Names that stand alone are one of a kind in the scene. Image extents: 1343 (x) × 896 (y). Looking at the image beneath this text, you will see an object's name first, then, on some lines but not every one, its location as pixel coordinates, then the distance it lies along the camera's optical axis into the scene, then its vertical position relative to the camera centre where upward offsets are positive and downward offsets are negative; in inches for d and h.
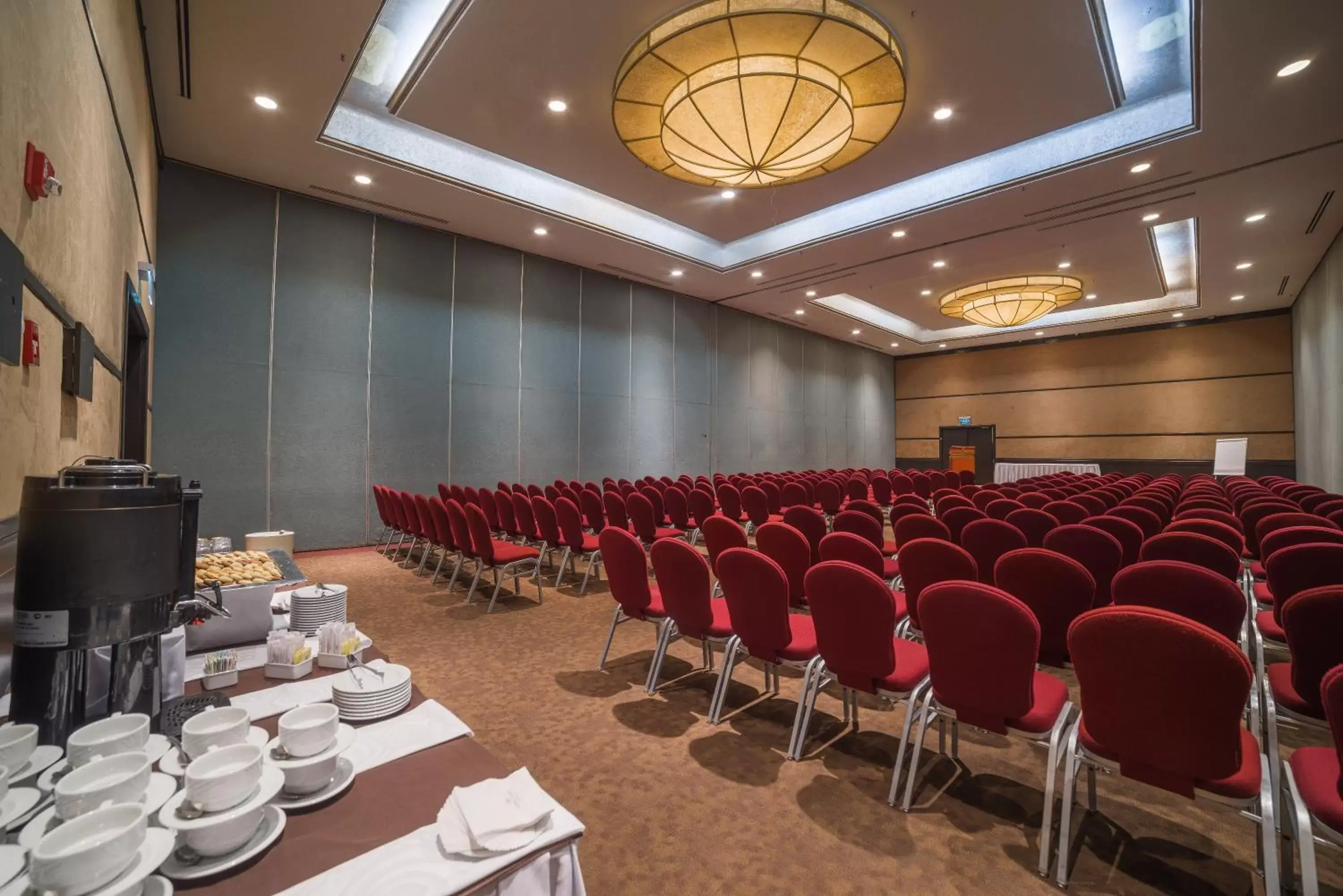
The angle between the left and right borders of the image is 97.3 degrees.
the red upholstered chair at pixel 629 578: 139.2 -29.1
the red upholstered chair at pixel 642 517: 246.4 -25.0
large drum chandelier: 177.6 +127.5
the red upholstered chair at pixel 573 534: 228.4 -30.2
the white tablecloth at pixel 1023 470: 633.6 -8.3
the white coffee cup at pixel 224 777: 36.6 -20.8
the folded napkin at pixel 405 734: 50.1 -25.4
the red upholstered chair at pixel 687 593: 122.7 -29.1
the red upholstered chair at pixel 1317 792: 56.4 -36.0
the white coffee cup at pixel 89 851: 28.4 -20.4
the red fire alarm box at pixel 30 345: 66.0 +12.1
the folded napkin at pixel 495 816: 38.1 -24.6
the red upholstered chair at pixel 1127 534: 162.2 -19.3
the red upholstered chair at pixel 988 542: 155.6 -21.3
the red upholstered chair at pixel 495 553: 200.2 -33.8
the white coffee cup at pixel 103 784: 34.2 -20.0
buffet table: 35.9 -25.7
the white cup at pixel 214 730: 42.7 -20.5
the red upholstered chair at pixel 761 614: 110.7 -29.8
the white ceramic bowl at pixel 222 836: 35.0 -23.2
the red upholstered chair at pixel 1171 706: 65.8 -28.9
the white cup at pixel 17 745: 35.9 -18.3
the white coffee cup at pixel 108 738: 39.0 -19.5
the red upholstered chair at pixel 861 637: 97.0 -30.0
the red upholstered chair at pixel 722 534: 167.3 -21.7
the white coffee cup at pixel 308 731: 44.3 -21.2
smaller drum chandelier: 459.8 +134.5
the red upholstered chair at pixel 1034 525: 182.5 -19.2
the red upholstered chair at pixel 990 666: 82.0 -29.7
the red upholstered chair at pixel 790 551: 152.1 -24.0
